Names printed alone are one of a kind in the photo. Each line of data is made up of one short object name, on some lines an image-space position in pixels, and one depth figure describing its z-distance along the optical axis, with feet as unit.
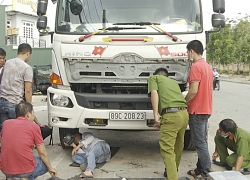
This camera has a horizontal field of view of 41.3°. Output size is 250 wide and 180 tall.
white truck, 15.61
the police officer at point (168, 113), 12.87
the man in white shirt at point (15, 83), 15.30
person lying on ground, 15.71
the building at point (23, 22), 92.53
